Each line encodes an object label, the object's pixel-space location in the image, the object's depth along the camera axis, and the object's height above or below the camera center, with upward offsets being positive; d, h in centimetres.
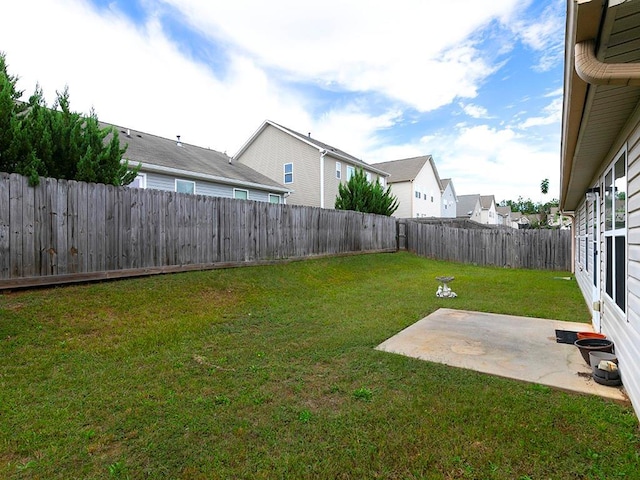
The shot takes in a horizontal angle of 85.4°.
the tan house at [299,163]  1883 +425
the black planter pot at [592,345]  367 -120
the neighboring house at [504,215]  5425 +324
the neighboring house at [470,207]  4038 +343
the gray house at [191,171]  1155 +245
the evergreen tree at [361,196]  1578 +186
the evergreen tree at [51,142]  508 +159
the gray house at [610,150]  183 +92
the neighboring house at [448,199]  3425 +384
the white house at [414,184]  2678 +418
